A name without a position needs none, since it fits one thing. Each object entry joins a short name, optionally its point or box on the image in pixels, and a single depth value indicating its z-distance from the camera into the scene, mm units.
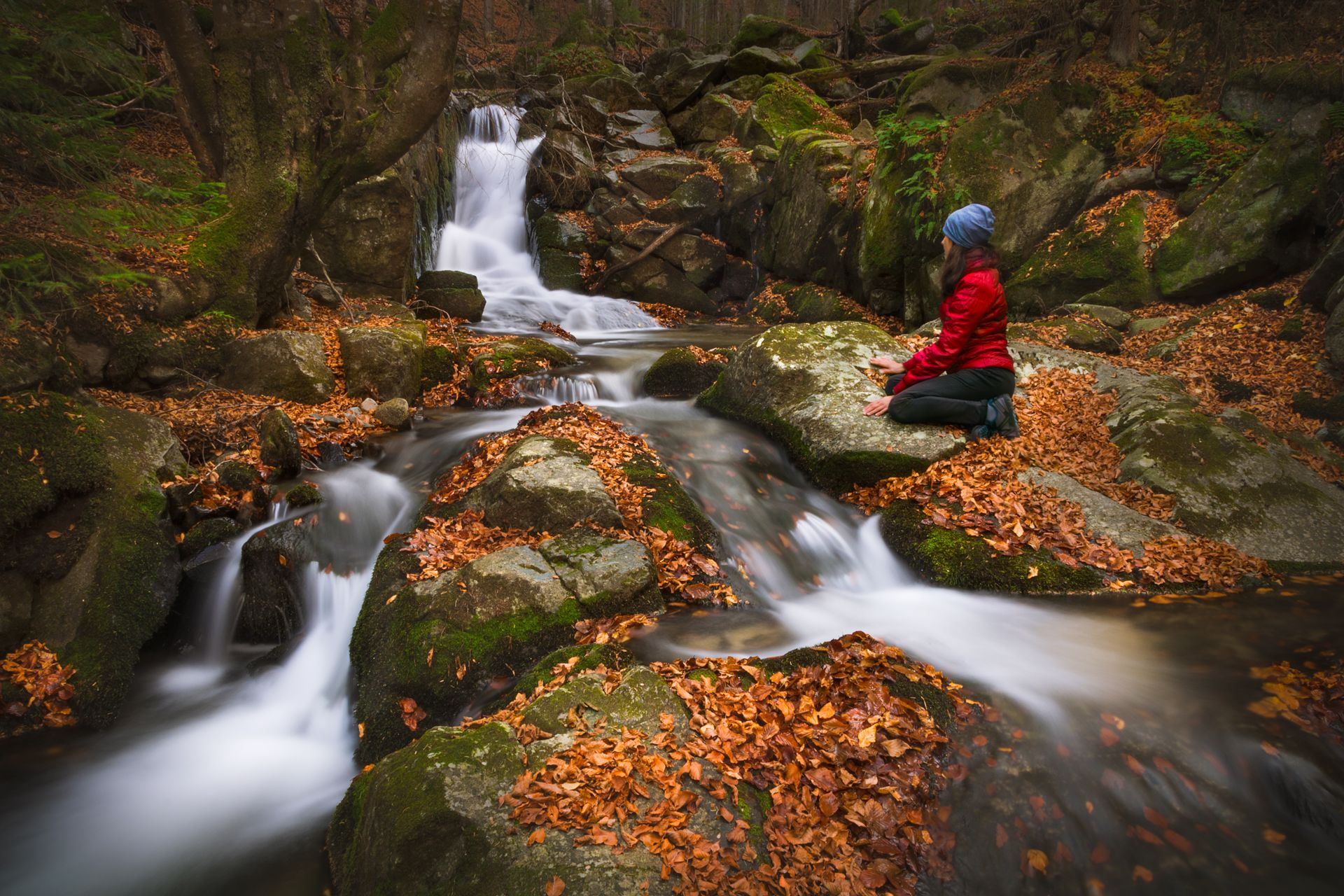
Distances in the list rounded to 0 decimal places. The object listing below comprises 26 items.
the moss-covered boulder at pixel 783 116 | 17688
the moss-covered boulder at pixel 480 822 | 2412
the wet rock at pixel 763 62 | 20453
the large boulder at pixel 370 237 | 11336
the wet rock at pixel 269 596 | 5164
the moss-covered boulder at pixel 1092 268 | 9578
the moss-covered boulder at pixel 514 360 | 9148
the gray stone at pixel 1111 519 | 5070
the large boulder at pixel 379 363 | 8062
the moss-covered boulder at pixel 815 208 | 13570
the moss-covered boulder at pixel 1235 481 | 5086
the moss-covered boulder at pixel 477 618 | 4023
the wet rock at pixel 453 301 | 12625
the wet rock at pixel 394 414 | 7660
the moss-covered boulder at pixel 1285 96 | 8562
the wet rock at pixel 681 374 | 9180
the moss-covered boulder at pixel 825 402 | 6117
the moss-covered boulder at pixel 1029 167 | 10531
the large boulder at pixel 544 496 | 5000
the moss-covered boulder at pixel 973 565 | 4805
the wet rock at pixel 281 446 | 6246
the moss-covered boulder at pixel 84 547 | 4527
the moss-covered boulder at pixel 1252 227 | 8336
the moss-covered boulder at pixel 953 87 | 13078
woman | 5410
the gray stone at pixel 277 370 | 7363
